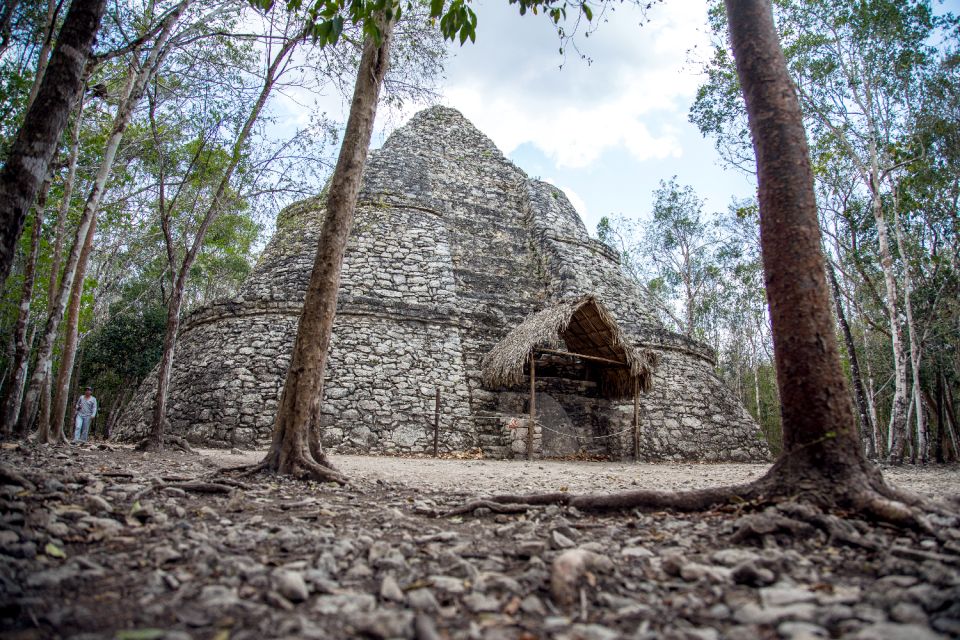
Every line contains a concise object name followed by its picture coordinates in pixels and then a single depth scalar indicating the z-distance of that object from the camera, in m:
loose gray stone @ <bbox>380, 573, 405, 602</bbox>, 1.86
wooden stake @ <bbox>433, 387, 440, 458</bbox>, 9.54
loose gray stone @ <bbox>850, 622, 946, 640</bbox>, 1.41
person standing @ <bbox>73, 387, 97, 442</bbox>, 11.43
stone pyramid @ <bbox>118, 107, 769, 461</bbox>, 9.78
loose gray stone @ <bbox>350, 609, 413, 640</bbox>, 1.53
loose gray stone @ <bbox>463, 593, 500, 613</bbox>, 1.79
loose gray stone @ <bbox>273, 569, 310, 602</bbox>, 1.81
